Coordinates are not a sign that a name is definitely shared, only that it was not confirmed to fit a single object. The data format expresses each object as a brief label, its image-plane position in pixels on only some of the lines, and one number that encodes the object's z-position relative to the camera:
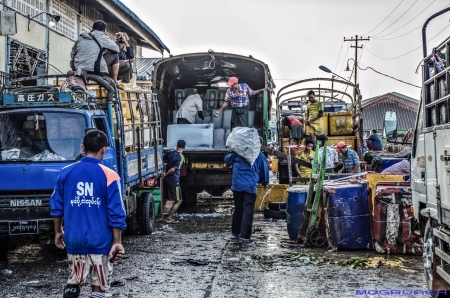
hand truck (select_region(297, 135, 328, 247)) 9.61
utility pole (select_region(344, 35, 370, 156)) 16.96
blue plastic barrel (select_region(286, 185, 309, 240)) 10.07
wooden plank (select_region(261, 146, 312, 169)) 12.04
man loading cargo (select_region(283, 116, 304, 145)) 16.33
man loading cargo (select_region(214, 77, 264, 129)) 15.09
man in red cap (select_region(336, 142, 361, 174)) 14.53
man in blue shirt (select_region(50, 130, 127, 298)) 5.03
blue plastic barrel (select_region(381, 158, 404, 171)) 16.34
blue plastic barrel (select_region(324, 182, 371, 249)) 9.35
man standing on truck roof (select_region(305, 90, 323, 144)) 16.81
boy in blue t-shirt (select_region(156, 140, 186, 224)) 13.27
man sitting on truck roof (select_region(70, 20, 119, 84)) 10.82
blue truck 8.32
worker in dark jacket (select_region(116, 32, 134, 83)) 12.59
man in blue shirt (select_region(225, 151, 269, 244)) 10.48
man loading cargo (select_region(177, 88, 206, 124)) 15.79
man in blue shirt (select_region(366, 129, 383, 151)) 22.72
